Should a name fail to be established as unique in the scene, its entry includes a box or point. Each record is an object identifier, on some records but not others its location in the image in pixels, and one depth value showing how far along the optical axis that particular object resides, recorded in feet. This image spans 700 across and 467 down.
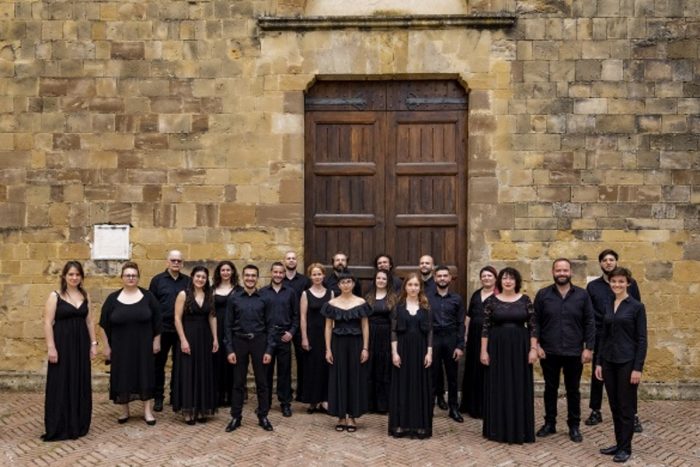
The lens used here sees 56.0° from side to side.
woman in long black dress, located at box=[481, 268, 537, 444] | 21.57
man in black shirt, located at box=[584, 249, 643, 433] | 23.27
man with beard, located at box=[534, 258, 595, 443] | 21.91
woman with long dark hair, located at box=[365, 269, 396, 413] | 24.13
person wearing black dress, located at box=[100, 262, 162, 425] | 23.22
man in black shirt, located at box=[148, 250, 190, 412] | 25.52
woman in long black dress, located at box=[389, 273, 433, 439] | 22.08
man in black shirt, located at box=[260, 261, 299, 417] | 24.26
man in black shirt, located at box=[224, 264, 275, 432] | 23.08
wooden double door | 29.66
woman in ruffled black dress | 22.81
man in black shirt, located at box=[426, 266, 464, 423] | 24.29
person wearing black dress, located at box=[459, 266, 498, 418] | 24.66
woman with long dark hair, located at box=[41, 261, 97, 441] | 22.02
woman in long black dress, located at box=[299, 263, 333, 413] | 25.21
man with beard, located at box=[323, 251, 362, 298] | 25.73
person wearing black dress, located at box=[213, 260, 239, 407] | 24.62
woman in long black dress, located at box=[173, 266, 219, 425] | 23.70
